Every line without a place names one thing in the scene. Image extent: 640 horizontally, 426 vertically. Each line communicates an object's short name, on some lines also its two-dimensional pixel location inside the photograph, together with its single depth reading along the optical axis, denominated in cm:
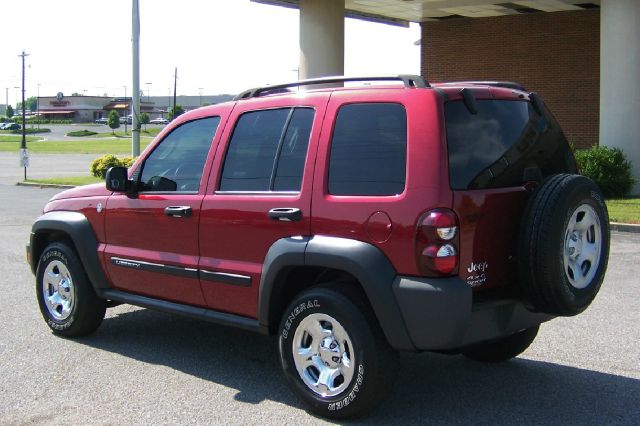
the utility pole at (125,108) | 15062
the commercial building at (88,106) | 16462
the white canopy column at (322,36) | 2519
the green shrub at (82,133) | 10206
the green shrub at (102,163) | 2612
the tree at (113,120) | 11250
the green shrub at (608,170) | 1867
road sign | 2823
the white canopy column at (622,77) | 1928
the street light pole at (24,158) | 2822
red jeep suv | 422
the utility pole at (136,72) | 1994
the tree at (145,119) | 11439
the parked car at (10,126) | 11779
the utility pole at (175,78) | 9241
